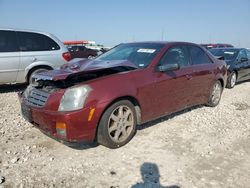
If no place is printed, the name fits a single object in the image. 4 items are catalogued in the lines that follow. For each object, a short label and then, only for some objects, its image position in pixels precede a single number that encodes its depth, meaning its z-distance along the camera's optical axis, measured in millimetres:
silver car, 5023
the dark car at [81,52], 12789
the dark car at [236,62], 6445
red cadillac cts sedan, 2490
